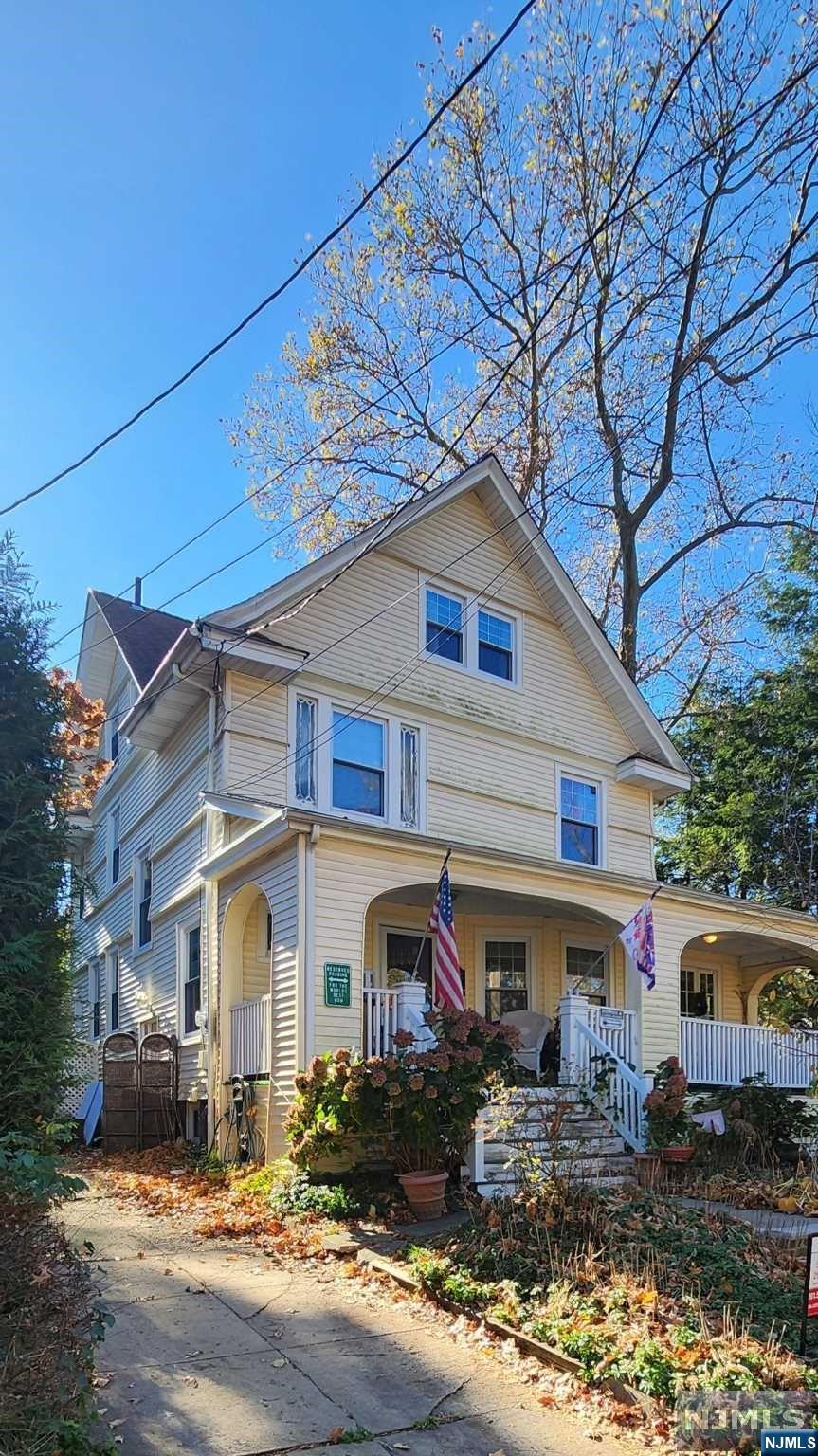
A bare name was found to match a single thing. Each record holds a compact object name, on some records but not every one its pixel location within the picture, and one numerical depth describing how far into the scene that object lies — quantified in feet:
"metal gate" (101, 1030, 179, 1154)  46.21
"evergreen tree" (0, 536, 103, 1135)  15.71
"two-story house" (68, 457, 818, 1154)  36.94
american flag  35.81
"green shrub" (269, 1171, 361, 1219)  29.09
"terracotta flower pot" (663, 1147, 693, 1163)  35.29
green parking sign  34.96
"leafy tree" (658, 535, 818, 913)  78.02
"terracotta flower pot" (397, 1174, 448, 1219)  29.07
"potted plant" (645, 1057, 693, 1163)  35.50
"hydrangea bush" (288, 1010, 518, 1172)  29.27
